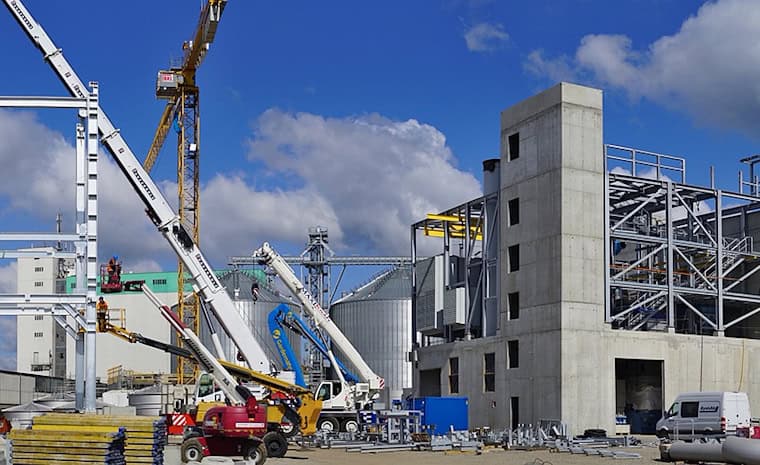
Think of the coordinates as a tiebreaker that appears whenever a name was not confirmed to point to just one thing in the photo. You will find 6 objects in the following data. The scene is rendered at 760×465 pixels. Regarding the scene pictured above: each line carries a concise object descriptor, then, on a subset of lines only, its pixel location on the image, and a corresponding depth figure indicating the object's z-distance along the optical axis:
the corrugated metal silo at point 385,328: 80.00
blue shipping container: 48.75
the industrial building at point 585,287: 50.12
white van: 39.84
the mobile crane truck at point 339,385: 50.62
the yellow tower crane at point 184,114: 77.38
